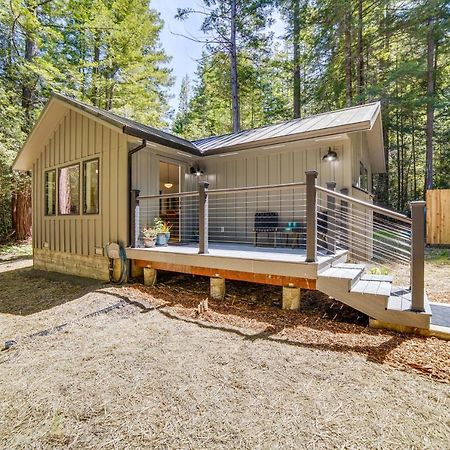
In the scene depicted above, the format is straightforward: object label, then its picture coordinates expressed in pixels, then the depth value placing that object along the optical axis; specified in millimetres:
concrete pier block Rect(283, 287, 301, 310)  3803
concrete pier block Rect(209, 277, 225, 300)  4418
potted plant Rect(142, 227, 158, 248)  5359
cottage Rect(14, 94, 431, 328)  3822
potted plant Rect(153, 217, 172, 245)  5600
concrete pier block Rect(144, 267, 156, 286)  5194
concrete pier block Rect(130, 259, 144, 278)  5371
